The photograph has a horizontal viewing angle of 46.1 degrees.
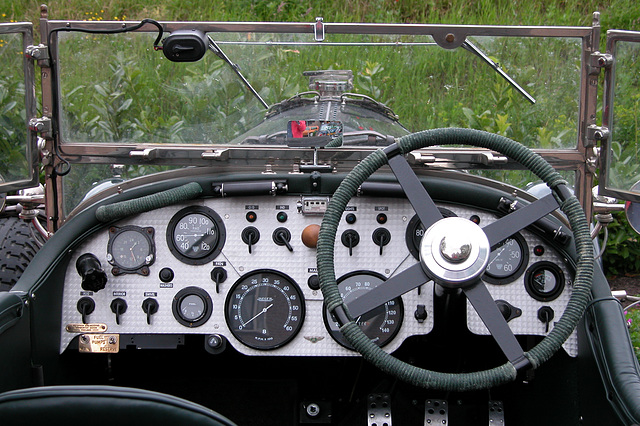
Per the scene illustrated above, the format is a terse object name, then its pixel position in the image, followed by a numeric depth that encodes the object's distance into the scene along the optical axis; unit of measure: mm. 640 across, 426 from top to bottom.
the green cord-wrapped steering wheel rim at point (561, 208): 2264
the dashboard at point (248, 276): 3066
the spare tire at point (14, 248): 3697
